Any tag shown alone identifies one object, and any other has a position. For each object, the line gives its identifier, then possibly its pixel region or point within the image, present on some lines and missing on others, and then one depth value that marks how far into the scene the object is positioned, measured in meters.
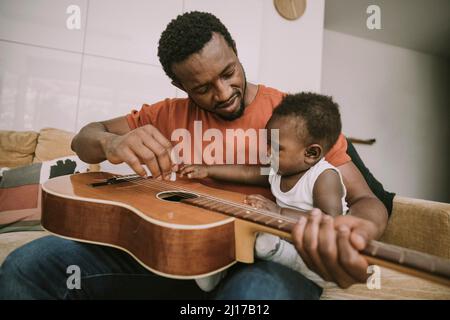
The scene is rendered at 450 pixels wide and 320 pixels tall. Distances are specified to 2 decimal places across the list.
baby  0.91
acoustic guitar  0.48
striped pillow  1.44
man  0.53
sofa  0.77
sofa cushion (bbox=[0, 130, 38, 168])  1.78
